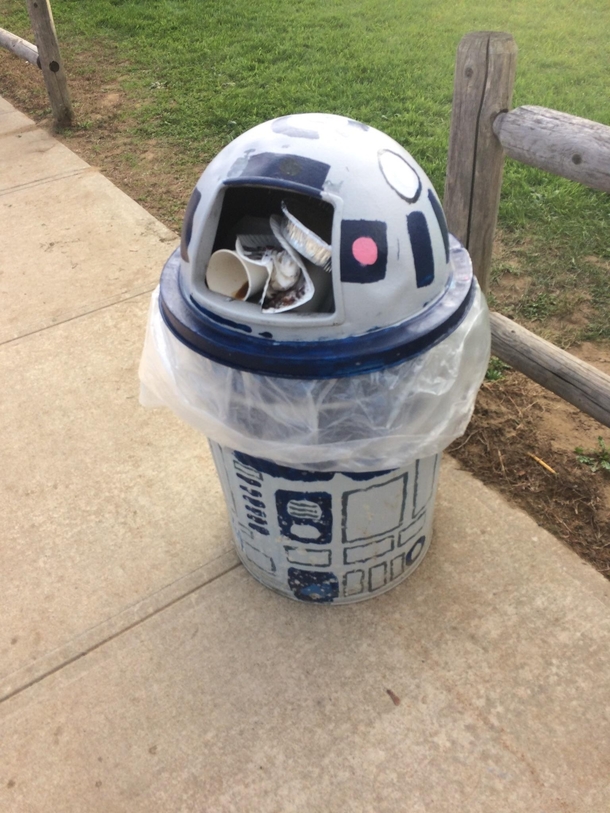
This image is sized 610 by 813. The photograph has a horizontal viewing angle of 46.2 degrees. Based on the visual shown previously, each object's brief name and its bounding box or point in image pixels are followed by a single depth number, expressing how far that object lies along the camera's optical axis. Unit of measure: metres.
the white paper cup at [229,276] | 1.52
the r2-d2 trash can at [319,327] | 1.43
